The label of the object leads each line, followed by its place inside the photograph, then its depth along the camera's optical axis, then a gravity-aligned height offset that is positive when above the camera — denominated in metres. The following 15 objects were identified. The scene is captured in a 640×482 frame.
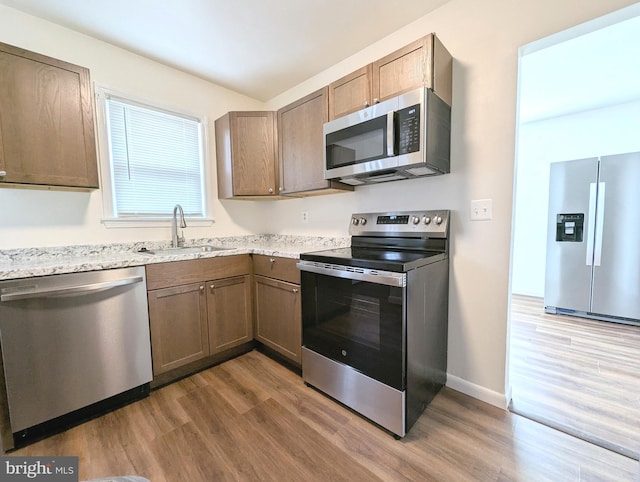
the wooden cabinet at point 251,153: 2.49 +0.65
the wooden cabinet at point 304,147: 2.11 +0.63
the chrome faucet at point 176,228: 2.34 -0.04
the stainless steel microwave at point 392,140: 1.46 +0.49
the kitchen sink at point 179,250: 2.21 -0.24
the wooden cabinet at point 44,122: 1.50 +0.62
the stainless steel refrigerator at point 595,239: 2.74 -0.25
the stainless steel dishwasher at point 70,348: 1.33 -0.69
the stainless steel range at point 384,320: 1.36 -0.58
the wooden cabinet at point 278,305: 1.96 -0.66
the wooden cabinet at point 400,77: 1.49 +0.89
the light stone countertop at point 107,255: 1.40 -0.22
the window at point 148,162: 2.12 +0.55
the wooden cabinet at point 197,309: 1.81 -0.65
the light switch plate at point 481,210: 1.58 +0.05
